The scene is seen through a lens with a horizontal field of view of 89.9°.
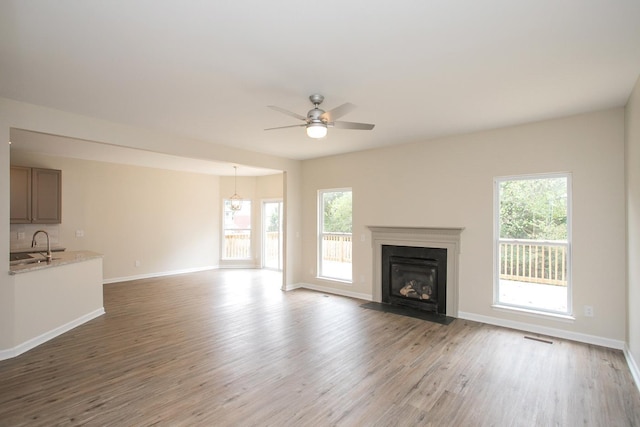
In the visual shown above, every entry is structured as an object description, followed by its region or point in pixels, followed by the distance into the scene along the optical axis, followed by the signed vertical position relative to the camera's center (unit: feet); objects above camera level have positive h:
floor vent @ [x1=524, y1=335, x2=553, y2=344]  12.63 -5.02
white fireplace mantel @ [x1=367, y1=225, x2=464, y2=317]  15.93 -1.52
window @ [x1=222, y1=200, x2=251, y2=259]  30.99 -1.75
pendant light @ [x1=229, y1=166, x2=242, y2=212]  29.93 +1.34
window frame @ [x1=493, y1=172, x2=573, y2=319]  13.03 -1.42
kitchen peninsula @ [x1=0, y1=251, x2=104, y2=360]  11.56 -3.42
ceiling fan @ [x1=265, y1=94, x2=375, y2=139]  9.74 +2.87
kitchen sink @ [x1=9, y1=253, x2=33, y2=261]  17.42 -2.32
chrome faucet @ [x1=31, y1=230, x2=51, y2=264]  13.42 -1.84
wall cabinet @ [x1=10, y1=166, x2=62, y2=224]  18.61 +1.10
